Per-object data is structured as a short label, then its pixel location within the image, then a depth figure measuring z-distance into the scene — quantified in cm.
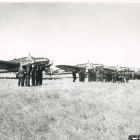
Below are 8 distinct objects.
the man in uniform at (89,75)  2733
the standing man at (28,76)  1647
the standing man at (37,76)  1755
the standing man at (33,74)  1720
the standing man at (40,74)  1773
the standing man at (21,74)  1622
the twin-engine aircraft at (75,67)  3456
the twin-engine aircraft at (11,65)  2831
